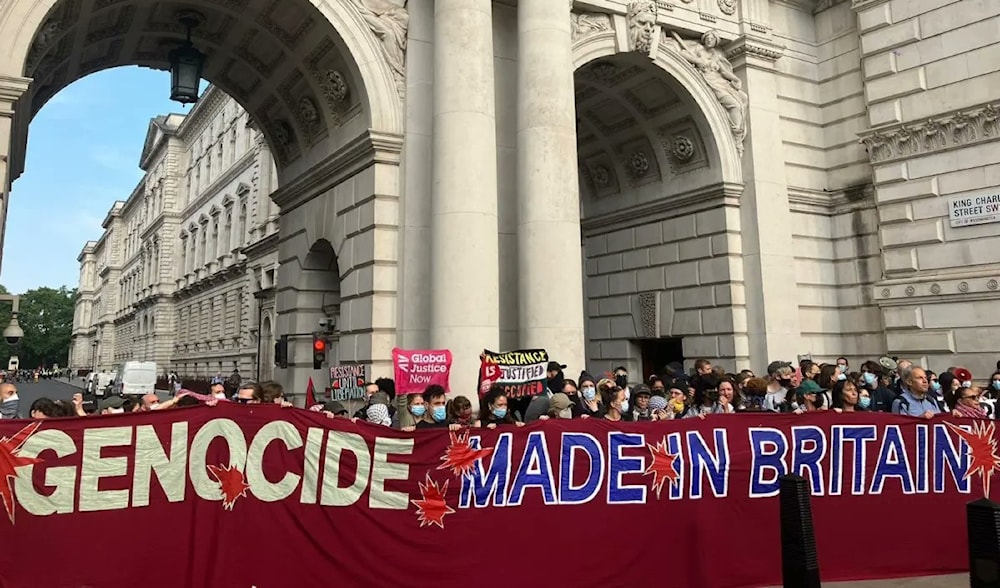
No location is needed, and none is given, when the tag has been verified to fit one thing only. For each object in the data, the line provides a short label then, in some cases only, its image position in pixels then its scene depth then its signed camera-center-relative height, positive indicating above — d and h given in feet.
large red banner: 19.20 -3.89
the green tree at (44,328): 467.52 +36.64
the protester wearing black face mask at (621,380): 41.28 -0.62
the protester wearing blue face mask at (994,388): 38.53 -1.41
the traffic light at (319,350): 51.26 +1.90
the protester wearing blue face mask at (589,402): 34.53 -1.59
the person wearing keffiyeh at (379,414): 31.65 -1.77
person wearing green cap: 32.12 -1.42
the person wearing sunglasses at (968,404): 29.58 -1.77
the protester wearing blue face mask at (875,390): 33.04 -1.21
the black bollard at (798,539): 18.81 -4.66
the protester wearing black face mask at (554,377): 38.27 -0.32
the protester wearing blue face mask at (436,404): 28.14 -1.22
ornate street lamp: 49.26 +21.83
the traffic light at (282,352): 56.70 +1.99
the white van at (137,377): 143.83 +0.51
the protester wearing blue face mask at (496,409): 27.90 -1.45
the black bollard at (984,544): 16.46 -4.31
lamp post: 61.98 +4.51
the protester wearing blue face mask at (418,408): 29.45 -1.43
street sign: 53.90 +11.92
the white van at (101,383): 171.62 -0.65
